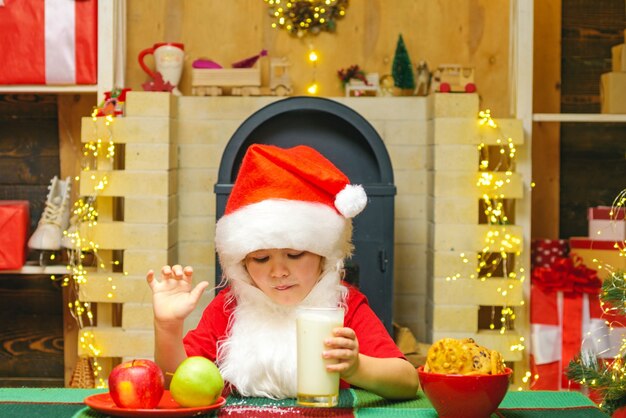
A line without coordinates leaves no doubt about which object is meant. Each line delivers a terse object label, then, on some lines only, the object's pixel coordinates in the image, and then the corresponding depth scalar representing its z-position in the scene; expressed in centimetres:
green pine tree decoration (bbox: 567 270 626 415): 221
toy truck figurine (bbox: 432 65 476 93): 346
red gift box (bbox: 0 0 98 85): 349
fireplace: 328
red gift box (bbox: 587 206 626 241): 352
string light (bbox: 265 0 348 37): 377
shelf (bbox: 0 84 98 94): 352
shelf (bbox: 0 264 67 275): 353
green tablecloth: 148
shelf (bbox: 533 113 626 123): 347
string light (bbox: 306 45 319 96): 379
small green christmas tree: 362
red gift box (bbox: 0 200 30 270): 346
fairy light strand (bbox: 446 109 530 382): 341
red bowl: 143
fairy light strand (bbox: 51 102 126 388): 342
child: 184
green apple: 145
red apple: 144
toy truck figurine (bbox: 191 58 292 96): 358
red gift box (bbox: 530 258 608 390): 338
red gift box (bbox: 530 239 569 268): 367
